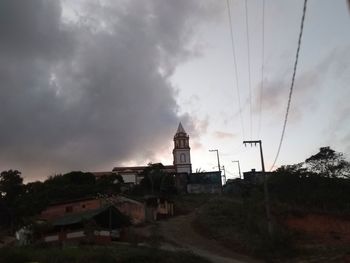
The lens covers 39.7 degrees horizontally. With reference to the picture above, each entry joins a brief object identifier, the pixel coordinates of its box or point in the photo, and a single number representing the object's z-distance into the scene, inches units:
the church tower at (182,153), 4898.6
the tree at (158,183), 3312.0
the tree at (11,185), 2906.0
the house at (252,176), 3655.5
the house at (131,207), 2407.6
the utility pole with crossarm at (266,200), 1615.4
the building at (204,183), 3680.4
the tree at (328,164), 2815.0
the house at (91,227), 1662.2
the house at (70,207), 2426.2
